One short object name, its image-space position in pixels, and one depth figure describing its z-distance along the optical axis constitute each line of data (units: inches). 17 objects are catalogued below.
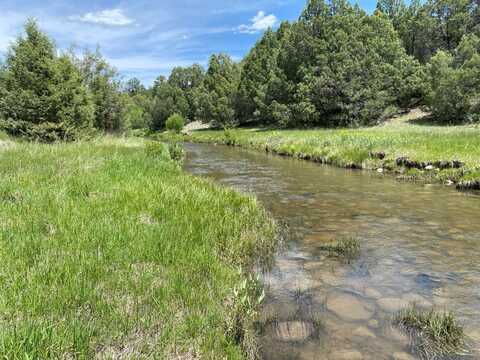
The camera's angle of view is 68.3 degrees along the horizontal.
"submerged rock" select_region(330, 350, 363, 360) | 143.9
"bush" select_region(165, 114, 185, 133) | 2640.3
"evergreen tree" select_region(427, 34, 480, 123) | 1266.0
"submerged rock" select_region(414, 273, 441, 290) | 207.0
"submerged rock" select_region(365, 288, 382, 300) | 195.3
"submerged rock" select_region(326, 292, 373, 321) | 174.9
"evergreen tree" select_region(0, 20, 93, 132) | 734.5
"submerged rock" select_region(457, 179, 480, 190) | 481.7
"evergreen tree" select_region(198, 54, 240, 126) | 2380.7
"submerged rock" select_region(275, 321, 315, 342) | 156.2
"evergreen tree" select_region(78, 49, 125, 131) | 1176.2
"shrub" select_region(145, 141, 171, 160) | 634.8
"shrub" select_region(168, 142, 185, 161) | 871.0
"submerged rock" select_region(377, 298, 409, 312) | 182.2
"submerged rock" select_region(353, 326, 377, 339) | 159.3
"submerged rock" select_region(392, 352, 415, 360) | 143.3
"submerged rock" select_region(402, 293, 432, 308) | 186.4
